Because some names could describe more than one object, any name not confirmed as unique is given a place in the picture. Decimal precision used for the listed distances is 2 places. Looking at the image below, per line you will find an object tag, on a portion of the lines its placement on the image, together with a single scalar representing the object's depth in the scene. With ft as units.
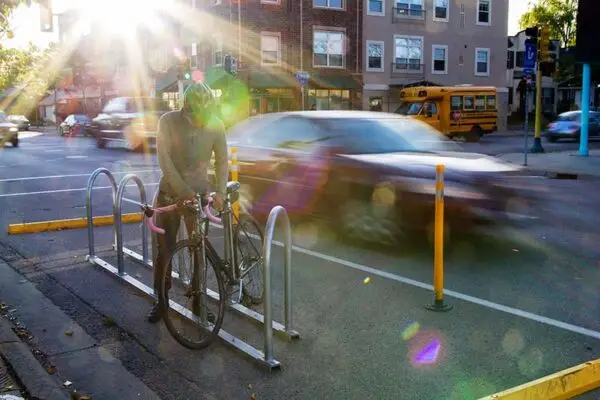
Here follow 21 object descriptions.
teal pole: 66.23
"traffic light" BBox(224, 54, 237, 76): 76.89
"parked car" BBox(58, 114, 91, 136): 131.85
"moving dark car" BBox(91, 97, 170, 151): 76.43
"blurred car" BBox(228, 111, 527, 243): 22.91
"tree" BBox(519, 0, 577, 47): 200.44
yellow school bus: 97.60
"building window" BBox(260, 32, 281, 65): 116.98
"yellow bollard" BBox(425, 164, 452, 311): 17.38
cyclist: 15.76
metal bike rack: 14.08
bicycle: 15.46
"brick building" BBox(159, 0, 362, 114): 114.73
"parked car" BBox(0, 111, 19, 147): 96.84
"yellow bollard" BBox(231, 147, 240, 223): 25.78
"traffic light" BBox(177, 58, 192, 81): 60.39
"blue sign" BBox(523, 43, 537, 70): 59.31
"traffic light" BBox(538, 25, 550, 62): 59.36
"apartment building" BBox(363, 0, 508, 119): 128.77
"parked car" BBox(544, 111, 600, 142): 93.71
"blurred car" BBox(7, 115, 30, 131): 145.43
